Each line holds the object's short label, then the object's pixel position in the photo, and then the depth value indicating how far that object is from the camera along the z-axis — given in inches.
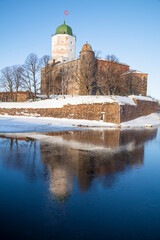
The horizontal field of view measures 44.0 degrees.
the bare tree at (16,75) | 1944.4
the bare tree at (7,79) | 2107.5
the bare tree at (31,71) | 1654.0
